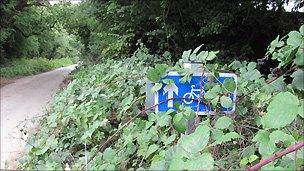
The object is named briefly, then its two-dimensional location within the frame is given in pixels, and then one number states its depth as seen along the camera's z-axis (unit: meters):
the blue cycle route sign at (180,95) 1.89
